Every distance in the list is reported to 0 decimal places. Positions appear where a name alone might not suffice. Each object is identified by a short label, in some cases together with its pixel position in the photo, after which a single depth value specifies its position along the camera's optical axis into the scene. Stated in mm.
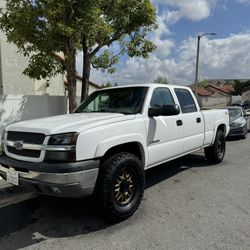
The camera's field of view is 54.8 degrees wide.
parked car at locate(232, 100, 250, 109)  30435
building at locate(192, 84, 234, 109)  44764
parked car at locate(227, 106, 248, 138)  9407
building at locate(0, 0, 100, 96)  10986
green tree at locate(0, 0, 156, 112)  5925
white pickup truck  2869
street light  16317
